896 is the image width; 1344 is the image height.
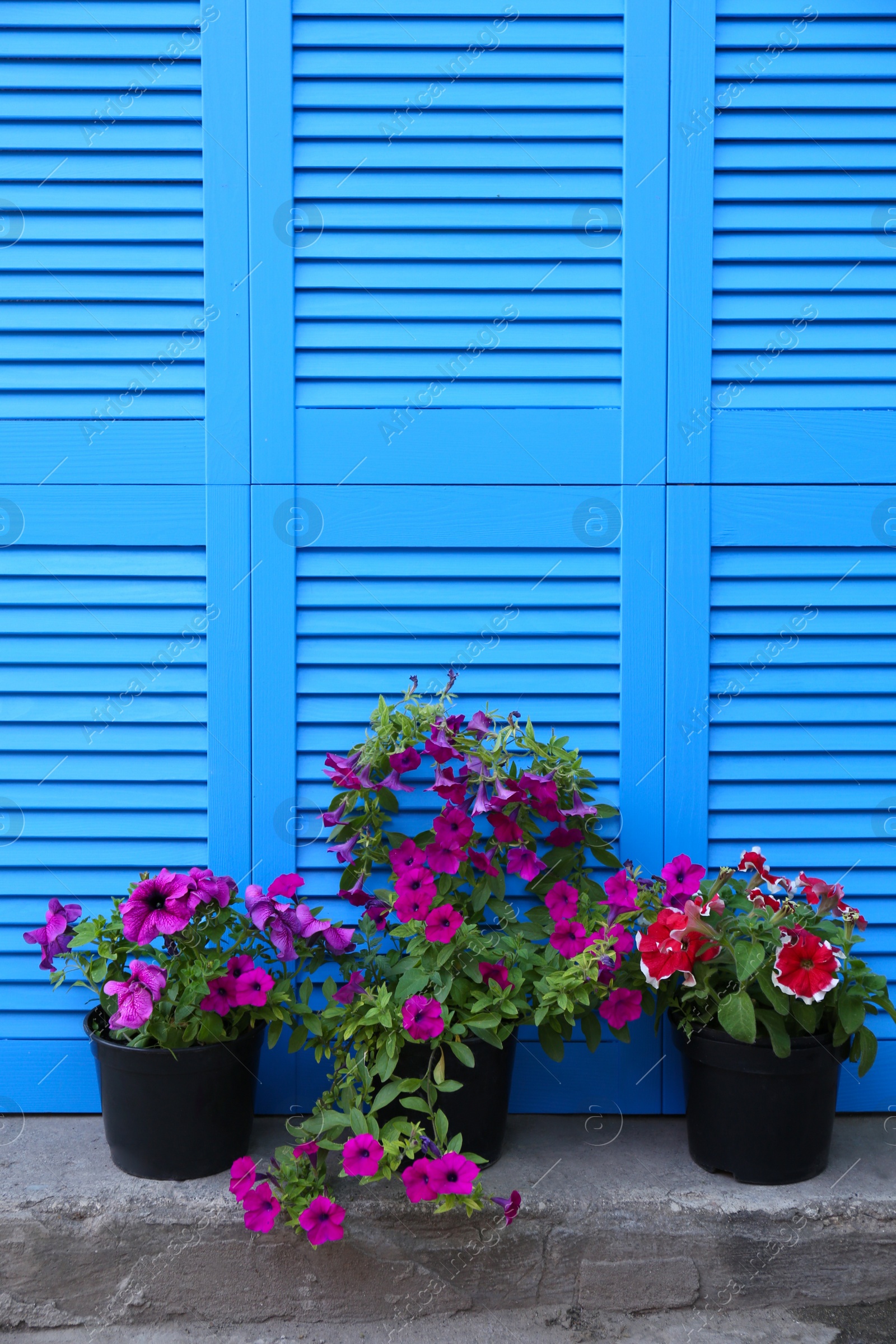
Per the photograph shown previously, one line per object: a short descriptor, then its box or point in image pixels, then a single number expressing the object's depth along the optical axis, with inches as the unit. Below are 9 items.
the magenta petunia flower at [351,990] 79.1
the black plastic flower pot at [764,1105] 77.8
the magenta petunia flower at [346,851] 84.7
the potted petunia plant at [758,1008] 75.2
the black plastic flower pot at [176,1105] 77.4
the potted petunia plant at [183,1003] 76.2
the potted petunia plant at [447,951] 73.4
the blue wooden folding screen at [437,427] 88.4
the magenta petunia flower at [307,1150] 73.8
